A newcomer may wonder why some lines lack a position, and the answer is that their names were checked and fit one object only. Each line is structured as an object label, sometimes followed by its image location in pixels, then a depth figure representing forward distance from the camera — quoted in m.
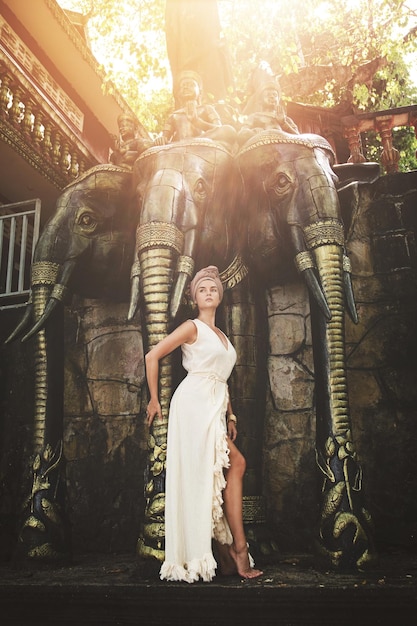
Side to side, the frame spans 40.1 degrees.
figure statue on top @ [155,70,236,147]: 4.51
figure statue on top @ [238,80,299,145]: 4.49
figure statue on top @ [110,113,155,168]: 4.61
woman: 3.07
